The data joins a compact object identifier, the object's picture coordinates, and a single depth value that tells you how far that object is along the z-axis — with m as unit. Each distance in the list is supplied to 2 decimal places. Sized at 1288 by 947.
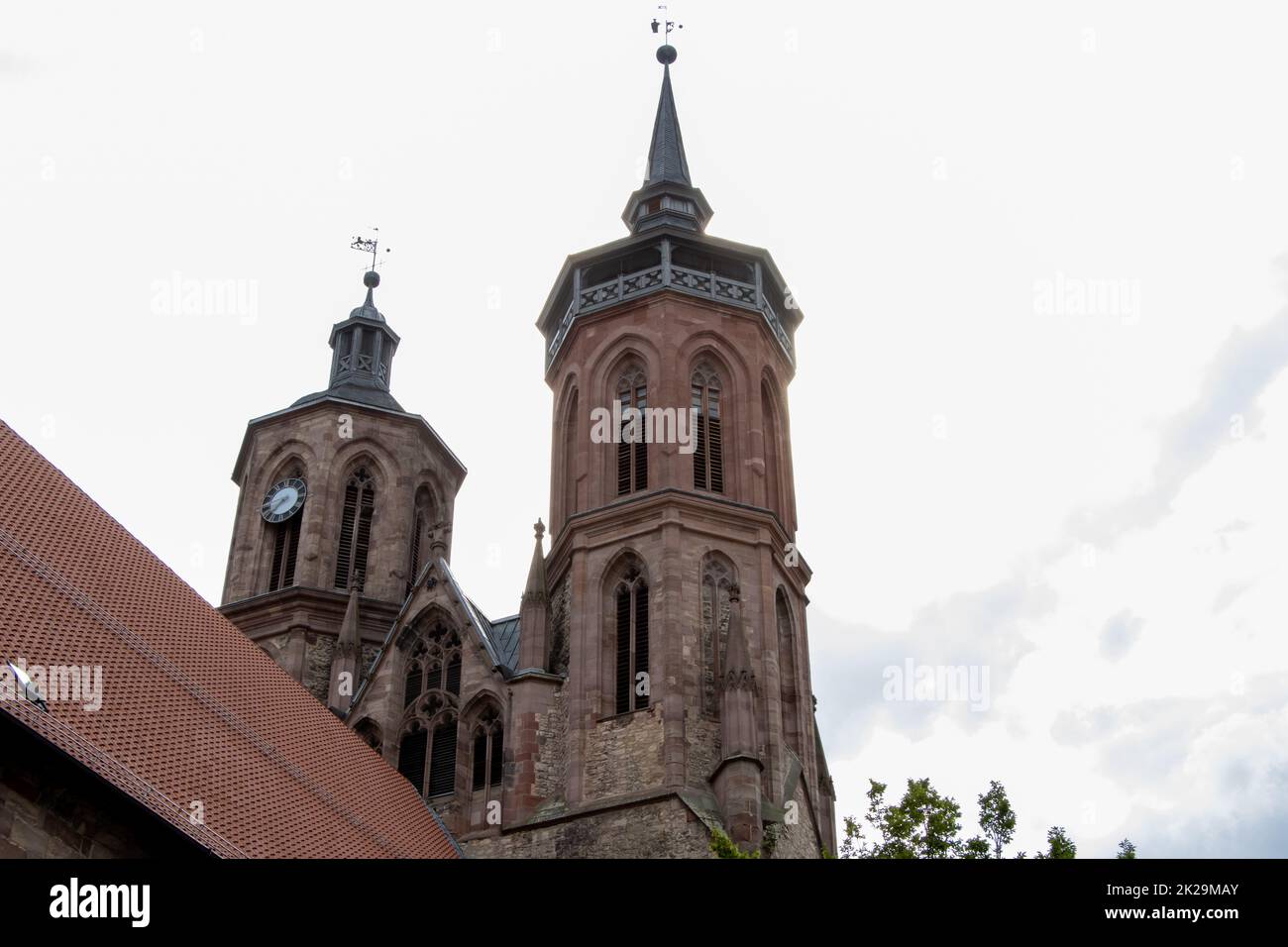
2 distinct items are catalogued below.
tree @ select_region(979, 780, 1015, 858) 20.86
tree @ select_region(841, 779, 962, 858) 20.11
